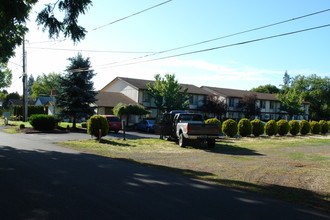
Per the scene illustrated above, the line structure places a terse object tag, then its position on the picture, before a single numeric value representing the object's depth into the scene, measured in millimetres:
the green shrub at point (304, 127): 32625
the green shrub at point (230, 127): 25734
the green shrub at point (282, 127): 29875
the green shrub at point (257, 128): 27500
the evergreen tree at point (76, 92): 30906
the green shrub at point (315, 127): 34781
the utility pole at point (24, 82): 34472
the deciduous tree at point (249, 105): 52594
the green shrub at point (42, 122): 27031
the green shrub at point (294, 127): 31328
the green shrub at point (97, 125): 19578
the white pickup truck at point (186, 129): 17484
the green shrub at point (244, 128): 26688
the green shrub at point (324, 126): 36031
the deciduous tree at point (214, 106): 47438
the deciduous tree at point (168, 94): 40688
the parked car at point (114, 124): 28250
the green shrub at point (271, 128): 28609
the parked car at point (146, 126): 33397
